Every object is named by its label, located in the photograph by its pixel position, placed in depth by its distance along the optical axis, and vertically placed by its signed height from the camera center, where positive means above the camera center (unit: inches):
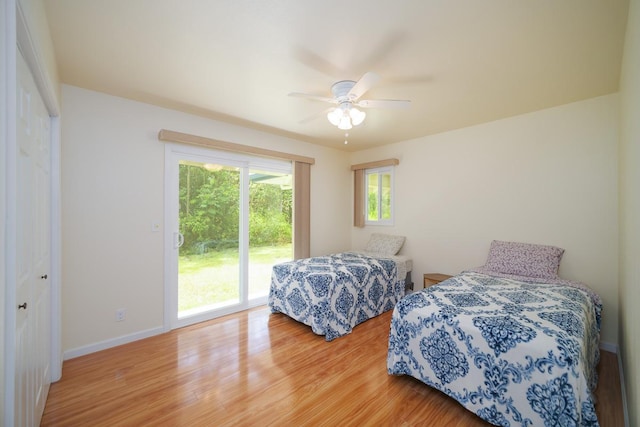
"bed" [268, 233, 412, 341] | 112.3 -35.6
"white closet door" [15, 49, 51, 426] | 47.6 -9.1
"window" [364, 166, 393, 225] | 175.6 +11.8
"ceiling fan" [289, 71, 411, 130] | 85.8 +35.6
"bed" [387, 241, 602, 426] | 57.1 -33.3
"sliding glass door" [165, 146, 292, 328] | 121.8 -8.7
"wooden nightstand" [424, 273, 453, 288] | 136.9 -33.6
